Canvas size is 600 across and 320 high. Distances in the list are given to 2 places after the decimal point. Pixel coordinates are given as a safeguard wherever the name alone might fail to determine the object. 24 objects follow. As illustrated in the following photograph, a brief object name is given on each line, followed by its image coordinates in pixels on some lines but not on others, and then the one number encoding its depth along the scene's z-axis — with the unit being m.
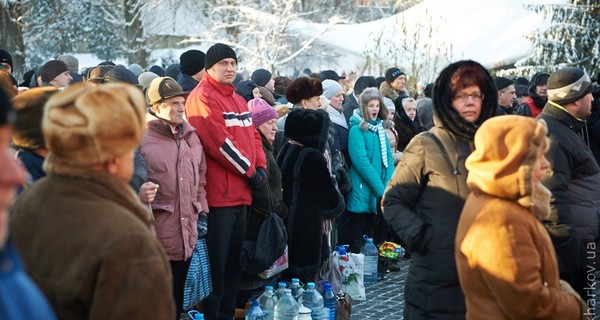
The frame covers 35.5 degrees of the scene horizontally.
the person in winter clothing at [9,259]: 2.33
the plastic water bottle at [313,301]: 7.46
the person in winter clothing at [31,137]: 3.90
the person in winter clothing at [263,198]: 7.73
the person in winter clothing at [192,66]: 9.24
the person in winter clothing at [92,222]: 3.12
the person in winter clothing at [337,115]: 10.25
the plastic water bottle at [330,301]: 7.81
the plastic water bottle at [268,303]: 7.38
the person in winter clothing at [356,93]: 11.77
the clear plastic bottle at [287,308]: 7.29
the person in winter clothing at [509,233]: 4.04
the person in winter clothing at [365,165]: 10.05
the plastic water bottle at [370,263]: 10.08
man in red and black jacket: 7.42
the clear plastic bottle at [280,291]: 7.39
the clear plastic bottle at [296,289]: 7.56
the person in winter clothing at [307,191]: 8.09
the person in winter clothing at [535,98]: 11.08
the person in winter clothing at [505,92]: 12.78
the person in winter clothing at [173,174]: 6.81
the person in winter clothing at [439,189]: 4.99
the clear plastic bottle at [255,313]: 7.32
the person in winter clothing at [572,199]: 6.49
